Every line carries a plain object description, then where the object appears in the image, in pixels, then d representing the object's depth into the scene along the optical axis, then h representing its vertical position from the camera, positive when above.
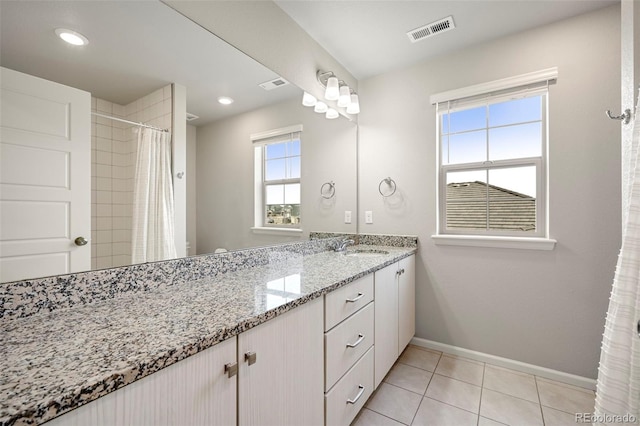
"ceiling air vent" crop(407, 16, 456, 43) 1.92 +1.33
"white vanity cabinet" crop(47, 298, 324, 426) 0.58 -0.47
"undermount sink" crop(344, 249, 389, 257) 2.20 -0.34
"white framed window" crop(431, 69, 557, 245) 2.01 +0.42
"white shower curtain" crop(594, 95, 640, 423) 0.95 -0.44
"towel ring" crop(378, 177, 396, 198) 2.53 +0.26
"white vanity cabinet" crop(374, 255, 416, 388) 1.69 -0.71
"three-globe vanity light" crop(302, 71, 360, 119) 2.14 +0.97
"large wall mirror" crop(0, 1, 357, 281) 0.87 +0.48
